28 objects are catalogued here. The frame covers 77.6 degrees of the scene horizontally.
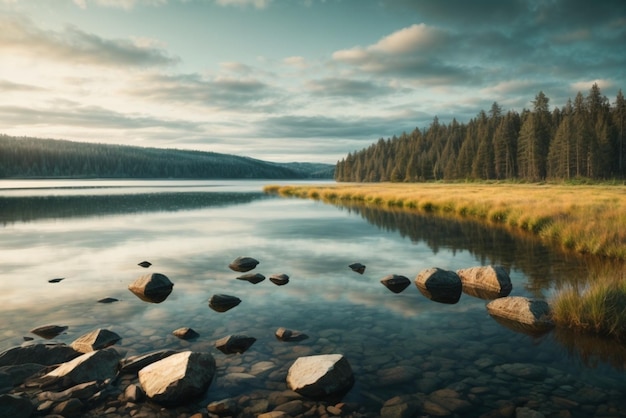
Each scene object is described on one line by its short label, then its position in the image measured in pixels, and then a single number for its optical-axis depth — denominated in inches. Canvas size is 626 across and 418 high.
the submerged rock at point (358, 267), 587.5
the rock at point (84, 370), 252.3
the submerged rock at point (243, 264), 612.9
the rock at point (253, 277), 529.0
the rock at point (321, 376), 240.7
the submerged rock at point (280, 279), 517.7
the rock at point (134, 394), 235.8
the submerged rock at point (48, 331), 344.5
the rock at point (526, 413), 215.8
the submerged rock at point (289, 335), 328.2
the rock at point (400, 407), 221.1
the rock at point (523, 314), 342.6
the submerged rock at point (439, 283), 460.1
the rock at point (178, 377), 233.5
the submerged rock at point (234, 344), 307.8
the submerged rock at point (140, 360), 271.6
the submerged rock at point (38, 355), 284.0
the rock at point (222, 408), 223.6
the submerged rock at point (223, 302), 417.9
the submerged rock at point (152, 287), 458.3
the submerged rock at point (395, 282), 493.4
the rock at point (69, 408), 221.9
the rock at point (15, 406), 213.0
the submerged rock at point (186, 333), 333.4
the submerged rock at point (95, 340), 307.6
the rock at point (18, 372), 255.6
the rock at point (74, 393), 234.7
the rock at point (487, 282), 454.0
